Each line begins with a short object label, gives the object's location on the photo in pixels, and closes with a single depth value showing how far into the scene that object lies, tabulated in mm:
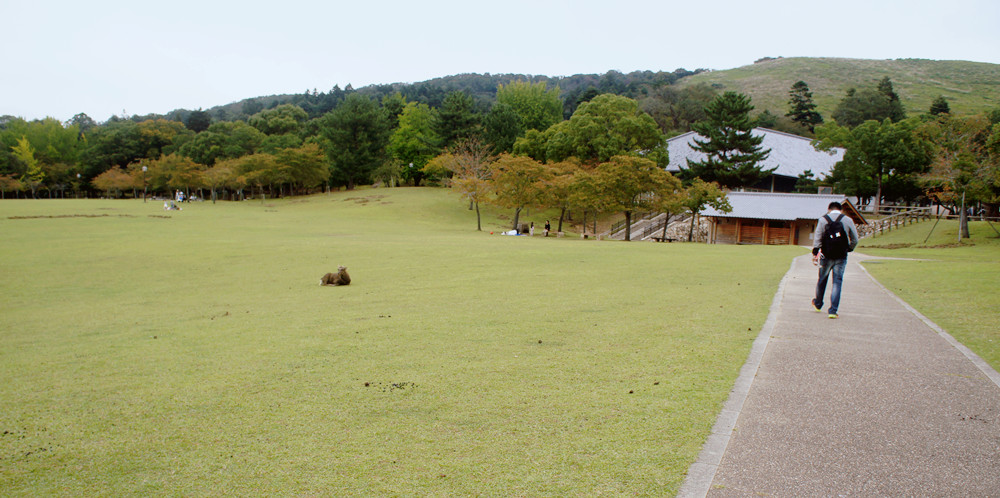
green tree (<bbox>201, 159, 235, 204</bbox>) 59750
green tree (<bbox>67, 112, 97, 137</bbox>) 137625
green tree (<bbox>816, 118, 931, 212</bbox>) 44175
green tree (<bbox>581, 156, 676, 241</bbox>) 36250
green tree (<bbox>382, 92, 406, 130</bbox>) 85494
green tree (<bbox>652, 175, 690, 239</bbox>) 36875
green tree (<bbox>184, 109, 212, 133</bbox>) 95375
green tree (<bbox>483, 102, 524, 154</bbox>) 59562
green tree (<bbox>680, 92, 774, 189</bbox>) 49781
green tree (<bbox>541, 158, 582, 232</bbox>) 38875
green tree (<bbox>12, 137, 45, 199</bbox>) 72938
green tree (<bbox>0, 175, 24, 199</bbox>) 67988
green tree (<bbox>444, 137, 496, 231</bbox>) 44062
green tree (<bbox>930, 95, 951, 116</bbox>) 64738
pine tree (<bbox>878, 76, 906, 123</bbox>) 72312
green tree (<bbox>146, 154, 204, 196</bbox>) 63906
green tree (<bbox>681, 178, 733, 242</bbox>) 37875
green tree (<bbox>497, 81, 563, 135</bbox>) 69625
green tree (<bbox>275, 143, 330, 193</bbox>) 60219
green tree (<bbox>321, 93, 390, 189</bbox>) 68188
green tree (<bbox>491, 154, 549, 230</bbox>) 40094
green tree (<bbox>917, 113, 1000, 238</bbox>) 27859
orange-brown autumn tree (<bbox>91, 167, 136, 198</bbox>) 68875
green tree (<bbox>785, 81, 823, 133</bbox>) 87375
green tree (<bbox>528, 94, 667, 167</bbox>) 48312
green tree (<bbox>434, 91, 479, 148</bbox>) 62812
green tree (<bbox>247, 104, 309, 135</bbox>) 86000
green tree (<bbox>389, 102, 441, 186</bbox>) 65500
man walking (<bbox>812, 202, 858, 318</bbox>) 8570
